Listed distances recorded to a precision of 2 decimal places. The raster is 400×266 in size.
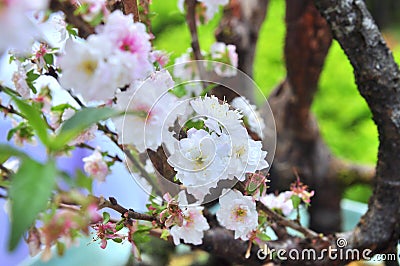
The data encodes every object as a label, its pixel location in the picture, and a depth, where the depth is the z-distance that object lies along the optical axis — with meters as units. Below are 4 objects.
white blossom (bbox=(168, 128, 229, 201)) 0.73
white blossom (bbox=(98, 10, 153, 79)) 0.66
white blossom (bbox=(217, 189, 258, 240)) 0.78
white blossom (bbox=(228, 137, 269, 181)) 0.74
